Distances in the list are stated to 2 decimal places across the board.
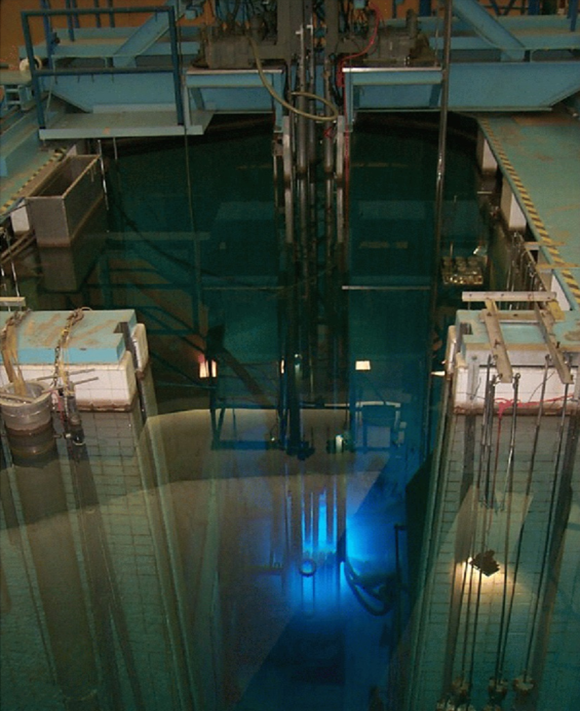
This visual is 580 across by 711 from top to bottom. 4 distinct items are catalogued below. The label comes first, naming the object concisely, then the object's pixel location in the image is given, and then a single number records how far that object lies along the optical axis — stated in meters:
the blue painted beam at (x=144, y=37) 8.17
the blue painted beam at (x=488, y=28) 7.92
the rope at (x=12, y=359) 4.35
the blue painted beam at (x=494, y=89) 8.04
